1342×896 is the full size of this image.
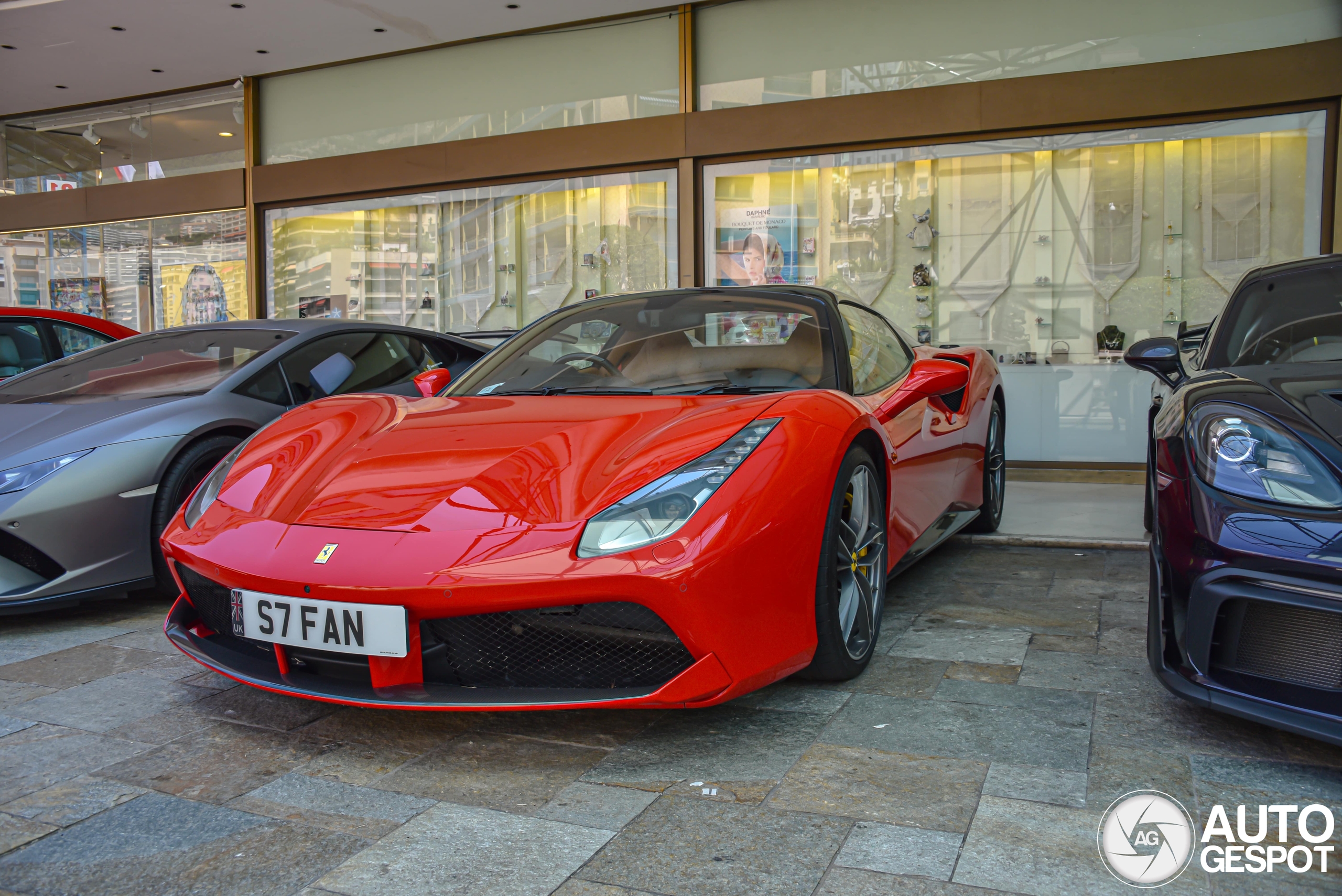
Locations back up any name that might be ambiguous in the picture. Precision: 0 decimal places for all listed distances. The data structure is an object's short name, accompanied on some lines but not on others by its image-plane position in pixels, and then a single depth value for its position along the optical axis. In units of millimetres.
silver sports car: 3145
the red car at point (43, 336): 5480
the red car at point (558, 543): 1991
